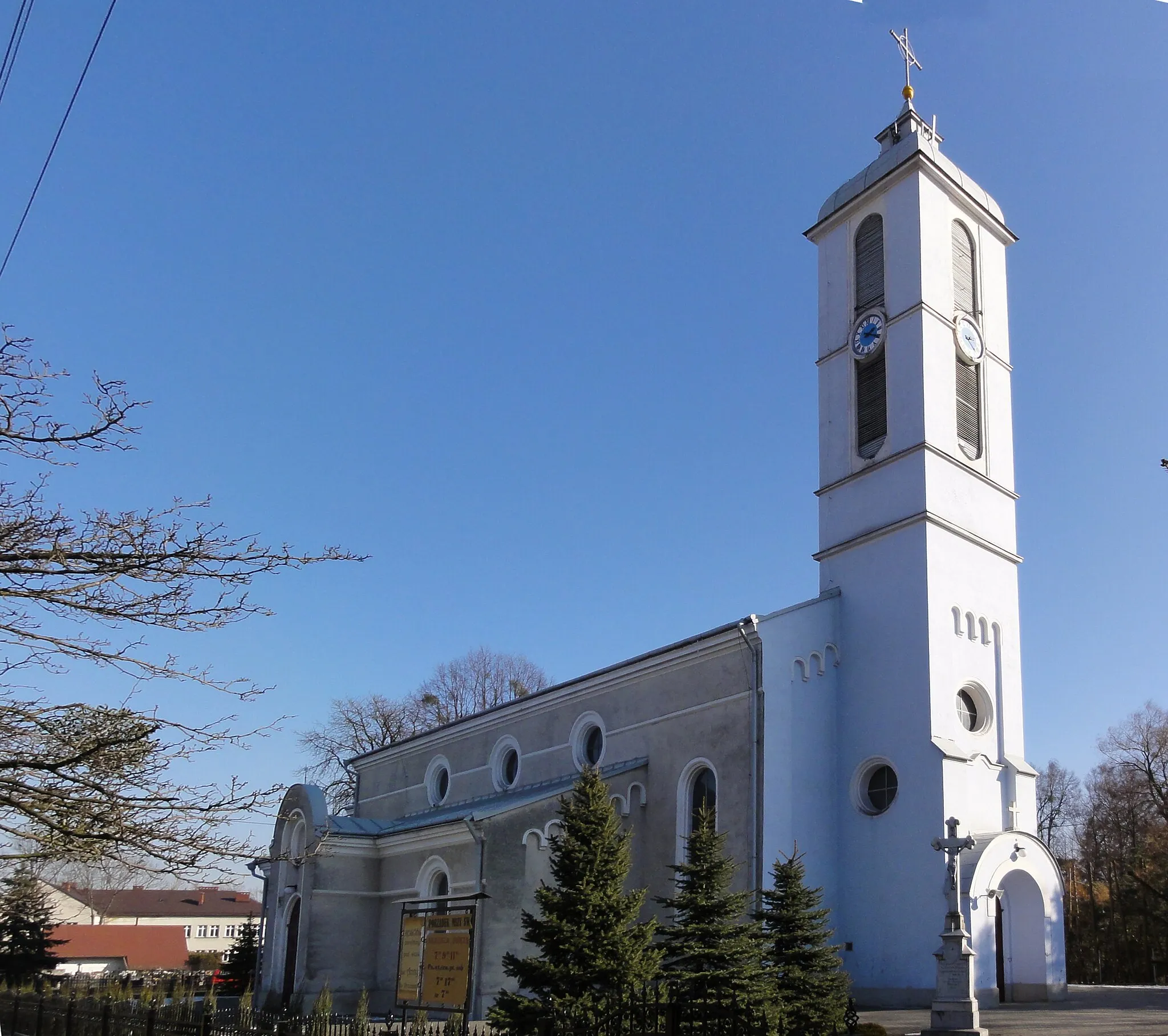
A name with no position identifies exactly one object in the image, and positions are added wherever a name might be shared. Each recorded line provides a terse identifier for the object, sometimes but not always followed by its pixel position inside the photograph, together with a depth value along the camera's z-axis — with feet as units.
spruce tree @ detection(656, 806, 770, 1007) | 51.67
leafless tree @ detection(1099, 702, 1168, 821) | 143.33
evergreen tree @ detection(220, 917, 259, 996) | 119.44
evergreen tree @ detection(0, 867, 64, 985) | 114.83
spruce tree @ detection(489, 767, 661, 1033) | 50.01
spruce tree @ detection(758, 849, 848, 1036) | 53.21
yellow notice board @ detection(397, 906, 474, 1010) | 66.64
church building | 69.62
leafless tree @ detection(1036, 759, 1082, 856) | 174.40
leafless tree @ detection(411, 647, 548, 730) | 172.65
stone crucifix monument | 53.47
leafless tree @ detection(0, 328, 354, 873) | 27.20
